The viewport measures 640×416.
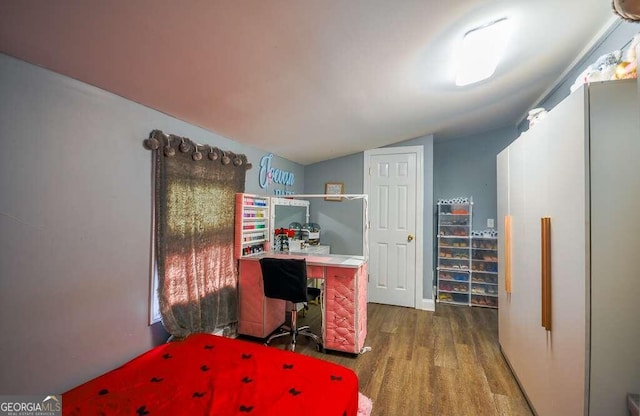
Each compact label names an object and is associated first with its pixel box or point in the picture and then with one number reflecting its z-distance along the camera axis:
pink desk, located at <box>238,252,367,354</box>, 2.32
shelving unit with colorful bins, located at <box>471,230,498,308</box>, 3.77
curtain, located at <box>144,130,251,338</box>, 1.94
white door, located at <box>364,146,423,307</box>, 3.68
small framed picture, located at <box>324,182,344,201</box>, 4.12
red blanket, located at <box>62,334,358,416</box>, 1.16
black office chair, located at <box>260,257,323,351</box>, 2.29
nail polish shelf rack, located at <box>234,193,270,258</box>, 2.64
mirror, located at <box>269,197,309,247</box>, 3.14
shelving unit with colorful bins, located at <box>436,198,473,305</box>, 3.91
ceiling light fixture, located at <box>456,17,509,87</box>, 1.59
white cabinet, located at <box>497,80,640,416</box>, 1.09
